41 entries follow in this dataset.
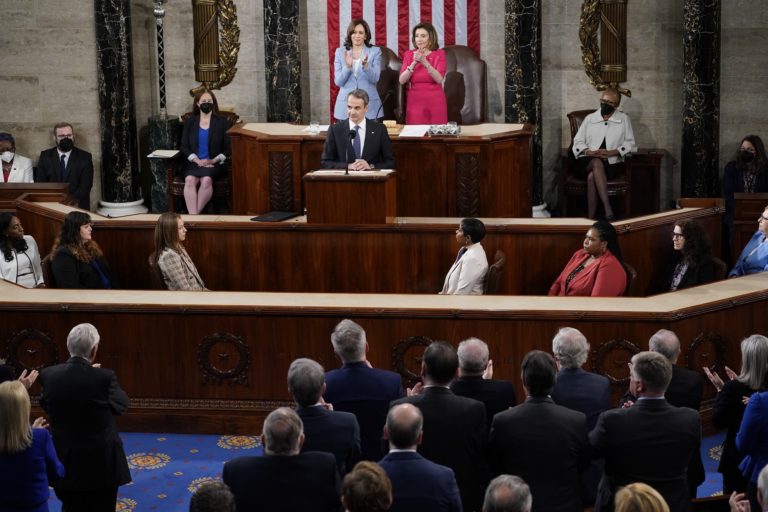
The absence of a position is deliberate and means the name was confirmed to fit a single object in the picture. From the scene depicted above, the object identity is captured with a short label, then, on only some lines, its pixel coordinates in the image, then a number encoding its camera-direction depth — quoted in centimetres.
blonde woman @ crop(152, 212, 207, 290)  1861
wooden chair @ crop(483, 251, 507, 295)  1817
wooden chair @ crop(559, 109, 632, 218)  2578
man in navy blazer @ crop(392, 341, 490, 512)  1145
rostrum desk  2262
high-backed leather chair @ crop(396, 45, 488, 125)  2708
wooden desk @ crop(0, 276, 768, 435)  1611
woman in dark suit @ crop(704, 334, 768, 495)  1237
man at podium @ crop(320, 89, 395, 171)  2103
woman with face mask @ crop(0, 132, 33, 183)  2616
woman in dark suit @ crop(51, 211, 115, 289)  1878
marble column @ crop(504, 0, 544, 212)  2672
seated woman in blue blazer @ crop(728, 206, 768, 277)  1953
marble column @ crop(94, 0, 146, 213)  2747
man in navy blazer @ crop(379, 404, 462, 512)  998
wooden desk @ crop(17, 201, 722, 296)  1961
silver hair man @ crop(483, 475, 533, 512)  905
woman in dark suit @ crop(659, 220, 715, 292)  1892
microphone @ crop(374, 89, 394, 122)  2750
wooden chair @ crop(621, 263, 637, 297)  1837
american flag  2797
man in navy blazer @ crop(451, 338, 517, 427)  1208
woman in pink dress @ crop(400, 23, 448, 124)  2492
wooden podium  1956
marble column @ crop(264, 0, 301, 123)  2780
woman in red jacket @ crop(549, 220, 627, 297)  1789
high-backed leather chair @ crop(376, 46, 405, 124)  2741
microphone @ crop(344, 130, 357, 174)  1987
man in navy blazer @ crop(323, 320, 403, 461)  1266
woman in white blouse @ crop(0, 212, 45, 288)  2003
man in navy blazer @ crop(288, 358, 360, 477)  1127
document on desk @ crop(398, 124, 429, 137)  2284
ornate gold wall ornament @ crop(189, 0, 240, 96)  2770
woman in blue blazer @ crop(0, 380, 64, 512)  1087
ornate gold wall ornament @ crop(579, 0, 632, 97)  2706
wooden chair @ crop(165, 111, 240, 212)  2555
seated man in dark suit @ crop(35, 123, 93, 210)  2648
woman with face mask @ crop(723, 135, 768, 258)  2505
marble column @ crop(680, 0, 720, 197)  2645
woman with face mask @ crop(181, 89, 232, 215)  2525
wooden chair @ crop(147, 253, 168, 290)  1862
